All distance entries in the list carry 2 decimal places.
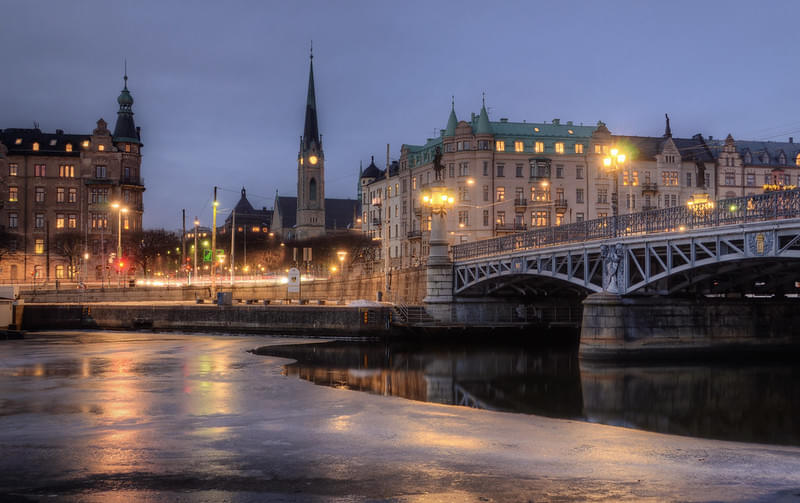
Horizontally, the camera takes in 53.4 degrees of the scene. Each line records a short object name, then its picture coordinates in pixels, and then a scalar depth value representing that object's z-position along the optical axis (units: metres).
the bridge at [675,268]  33.06
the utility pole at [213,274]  73.88
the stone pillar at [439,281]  59.22
